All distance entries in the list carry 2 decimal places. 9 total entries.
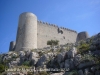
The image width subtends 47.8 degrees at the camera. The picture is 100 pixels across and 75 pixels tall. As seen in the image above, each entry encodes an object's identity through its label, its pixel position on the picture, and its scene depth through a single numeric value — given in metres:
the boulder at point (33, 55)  14.43
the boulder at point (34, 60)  13.75
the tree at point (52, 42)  20.42
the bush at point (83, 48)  11.93
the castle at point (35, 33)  19.94
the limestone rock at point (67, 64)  11.21
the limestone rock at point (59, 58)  12.22
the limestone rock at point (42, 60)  13.01
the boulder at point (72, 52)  11.67
